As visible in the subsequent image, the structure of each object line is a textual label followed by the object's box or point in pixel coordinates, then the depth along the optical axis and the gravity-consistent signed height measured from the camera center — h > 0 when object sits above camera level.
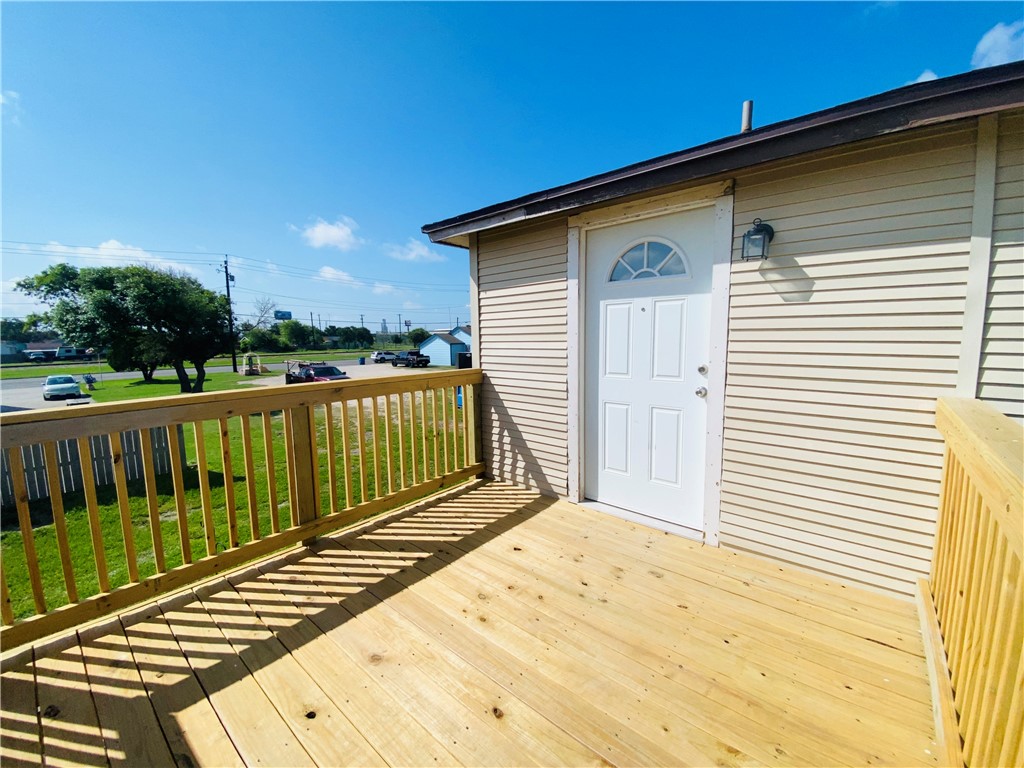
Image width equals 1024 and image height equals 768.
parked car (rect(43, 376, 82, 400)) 16.02 -1.61
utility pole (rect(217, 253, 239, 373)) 25.07 +4.37
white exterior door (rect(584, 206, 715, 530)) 2.56 -0.15
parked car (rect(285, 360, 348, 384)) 18.64 -1.26
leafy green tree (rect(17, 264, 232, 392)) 15.00 +1.30
